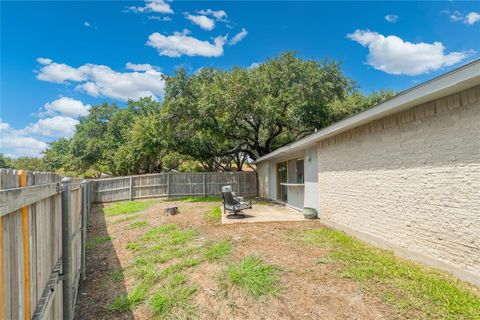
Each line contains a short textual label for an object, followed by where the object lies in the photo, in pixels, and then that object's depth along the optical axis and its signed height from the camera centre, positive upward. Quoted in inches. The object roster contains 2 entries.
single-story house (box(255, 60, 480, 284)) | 156.3 -7.8
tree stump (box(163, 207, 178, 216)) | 421.4 -67.1
